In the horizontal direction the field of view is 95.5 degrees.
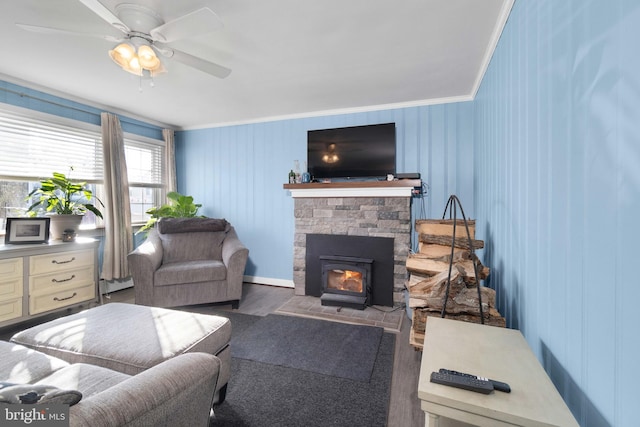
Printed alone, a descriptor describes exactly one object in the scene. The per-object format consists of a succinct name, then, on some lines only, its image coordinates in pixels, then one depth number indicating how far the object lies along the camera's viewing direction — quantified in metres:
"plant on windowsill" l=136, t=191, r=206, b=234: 3.85
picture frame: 2.64
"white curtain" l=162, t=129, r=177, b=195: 4.44
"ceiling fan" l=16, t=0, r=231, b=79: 1.58
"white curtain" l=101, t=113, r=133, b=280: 3.51
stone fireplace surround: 3.22
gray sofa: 0.66
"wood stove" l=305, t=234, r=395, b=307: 3.25
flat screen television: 3.41
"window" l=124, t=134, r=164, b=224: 4.06
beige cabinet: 2.49
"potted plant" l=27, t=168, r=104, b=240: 2.87
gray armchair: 2.86
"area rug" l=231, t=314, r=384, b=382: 2.01
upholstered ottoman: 1.33
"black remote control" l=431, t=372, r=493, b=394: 0.79
